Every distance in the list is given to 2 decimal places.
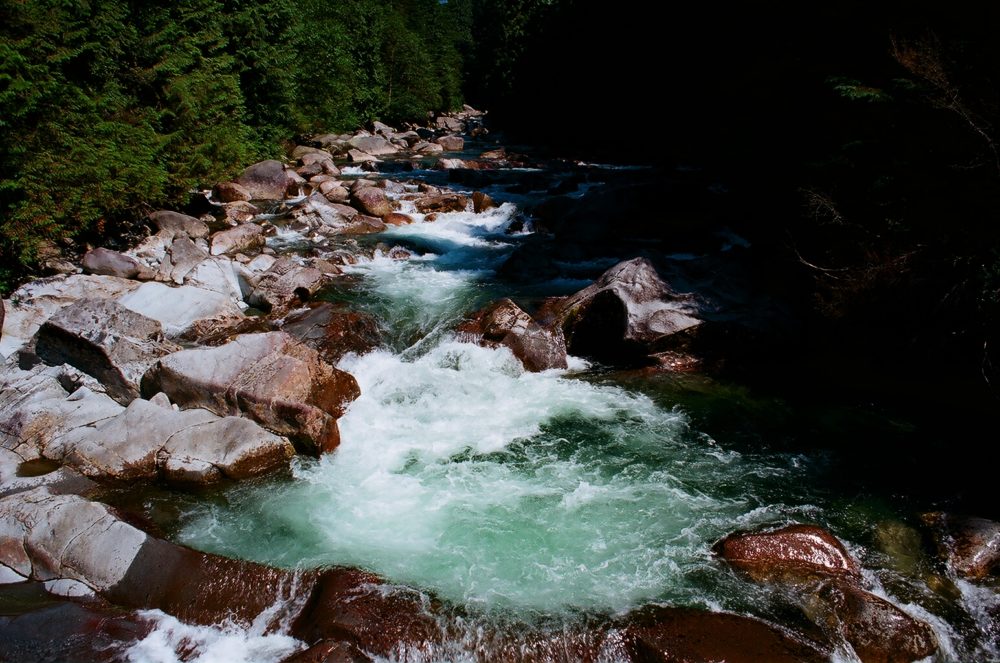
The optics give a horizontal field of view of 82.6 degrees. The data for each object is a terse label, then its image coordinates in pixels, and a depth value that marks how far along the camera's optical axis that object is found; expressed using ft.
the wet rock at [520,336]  31.17
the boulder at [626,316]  30.91
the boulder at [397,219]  56.70
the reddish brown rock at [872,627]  14.64
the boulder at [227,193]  57.67
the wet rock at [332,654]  14.23
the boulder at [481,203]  60.18
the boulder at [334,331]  31.04
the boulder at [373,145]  103.19
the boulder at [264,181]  61.26
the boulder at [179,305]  32.17
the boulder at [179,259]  39.19
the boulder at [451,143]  117.08
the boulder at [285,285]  36.91
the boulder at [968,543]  17.12
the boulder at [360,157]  89.92
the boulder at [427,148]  112.68
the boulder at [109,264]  37.22
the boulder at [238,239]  44.86
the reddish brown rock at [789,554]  16.96
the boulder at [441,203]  60.08
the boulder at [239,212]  52.22
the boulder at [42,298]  29.53
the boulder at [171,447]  21.26
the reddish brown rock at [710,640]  14.25
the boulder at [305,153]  81.82
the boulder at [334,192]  60.59
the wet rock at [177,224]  45.65
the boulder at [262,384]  23.57
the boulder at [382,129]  127.13
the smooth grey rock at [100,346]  25.20
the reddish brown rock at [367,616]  14.88
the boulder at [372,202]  57.16
